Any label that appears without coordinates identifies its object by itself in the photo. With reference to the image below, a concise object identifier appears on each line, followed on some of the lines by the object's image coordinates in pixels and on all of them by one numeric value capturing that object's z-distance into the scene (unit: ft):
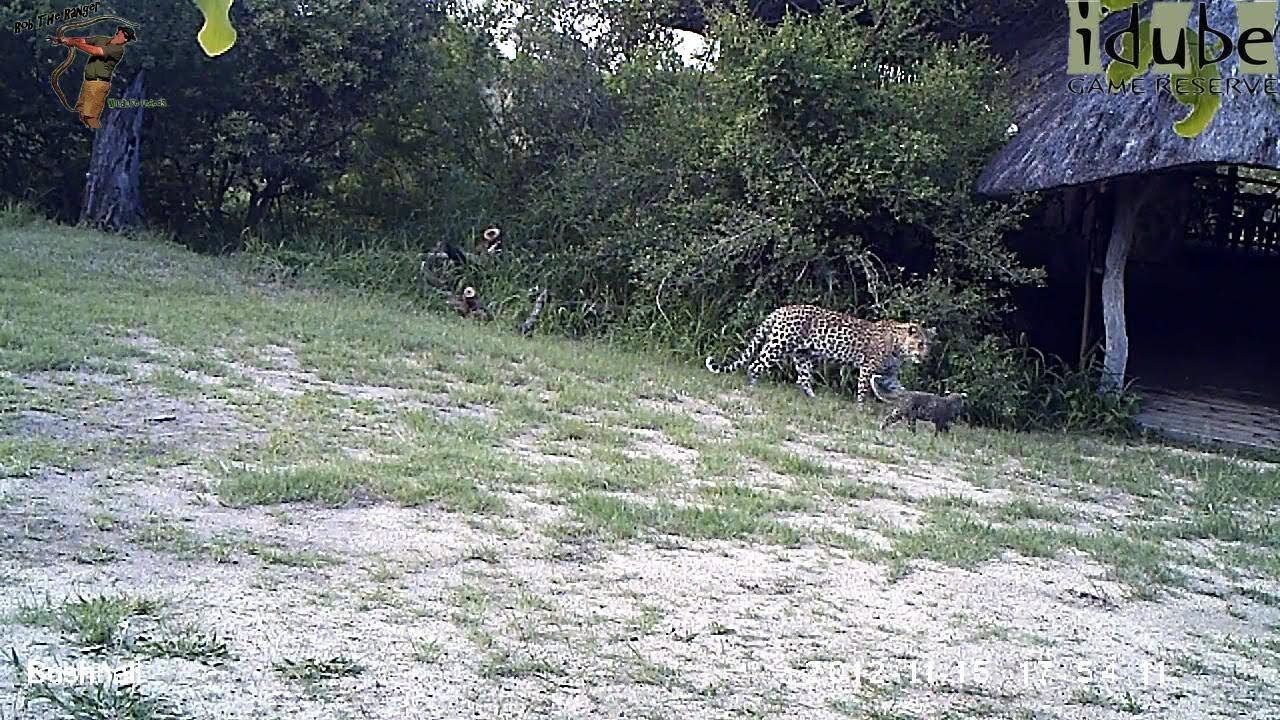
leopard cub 27.09
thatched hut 28.02
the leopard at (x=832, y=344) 29.55
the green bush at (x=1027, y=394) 29.84
